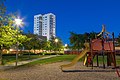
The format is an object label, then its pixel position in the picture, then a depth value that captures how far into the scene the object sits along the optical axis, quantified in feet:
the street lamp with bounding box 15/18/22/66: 30.05
